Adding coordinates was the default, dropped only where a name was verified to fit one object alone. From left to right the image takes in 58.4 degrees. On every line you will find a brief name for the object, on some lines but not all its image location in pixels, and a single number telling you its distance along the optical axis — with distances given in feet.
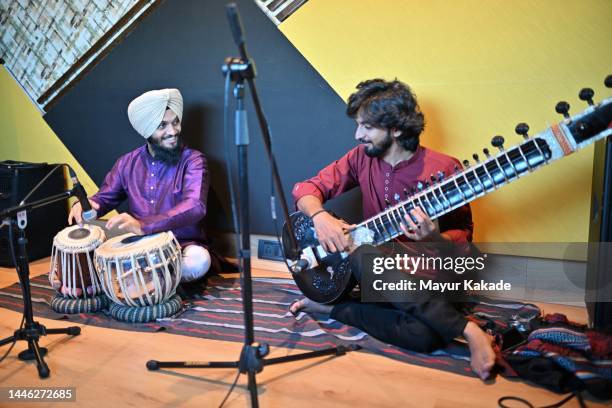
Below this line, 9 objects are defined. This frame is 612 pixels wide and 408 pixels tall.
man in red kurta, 7.67
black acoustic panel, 10.65
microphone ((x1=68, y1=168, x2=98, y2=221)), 7.52
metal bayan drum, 8.74
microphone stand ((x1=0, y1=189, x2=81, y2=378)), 7.00
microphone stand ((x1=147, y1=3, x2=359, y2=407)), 5.06
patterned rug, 7.88
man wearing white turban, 10.16
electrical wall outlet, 11.78
